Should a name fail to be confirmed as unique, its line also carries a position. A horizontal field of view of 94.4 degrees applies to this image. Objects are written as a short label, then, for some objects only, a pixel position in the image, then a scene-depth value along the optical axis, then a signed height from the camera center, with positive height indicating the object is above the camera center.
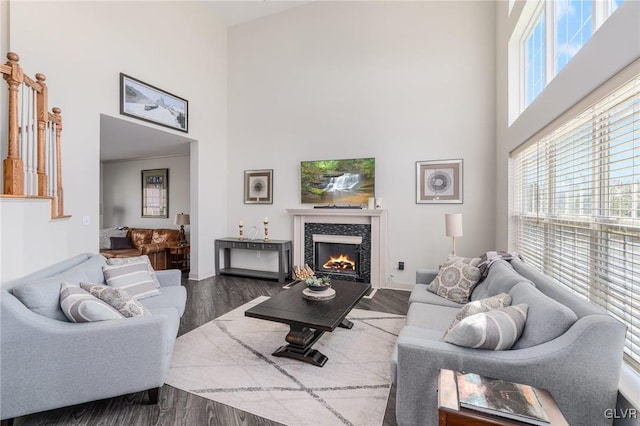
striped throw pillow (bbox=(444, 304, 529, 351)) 1.56 -0.64
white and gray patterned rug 1.96 -1.29
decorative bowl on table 2.97 -0.72
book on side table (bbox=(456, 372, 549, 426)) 1.12 -0.76
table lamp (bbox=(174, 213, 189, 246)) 6.12 -0.15
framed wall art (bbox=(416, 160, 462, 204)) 4.55 +0.48
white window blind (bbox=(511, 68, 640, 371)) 1.48 +0.05
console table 5.27 -0.74
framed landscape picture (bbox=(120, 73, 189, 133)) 4.20 +1.66
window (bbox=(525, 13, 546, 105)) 2.84 +1.56
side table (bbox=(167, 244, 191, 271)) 6.31 -1.04
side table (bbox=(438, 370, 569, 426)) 1.11 -0.78
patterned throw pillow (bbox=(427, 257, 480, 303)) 2.92 -0.70
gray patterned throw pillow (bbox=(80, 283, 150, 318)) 2.09 -0.63
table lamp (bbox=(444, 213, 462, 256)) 3.96 -0.17
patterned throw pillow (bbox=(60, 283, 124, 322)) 1.86 -0.61
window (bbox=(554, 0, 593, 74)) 2.00 +1.36
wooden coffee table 2.42 -0.88
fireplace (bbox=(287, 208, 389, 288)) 4.86 -0.37
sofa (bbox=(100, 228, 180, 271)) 5.88 -0.66
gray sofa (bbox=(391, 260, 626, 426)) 1.35 -0.74
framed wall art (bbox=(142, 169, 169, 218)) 7.12 +0.46
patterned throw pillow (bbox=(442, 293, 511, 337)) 1.93 -0.62
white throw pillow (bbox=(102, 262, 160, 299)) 2.66 -0.62
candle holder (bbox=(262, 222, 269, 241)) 5.57 -0.36
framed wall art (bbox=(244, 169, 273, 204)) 5.71 +0.50
